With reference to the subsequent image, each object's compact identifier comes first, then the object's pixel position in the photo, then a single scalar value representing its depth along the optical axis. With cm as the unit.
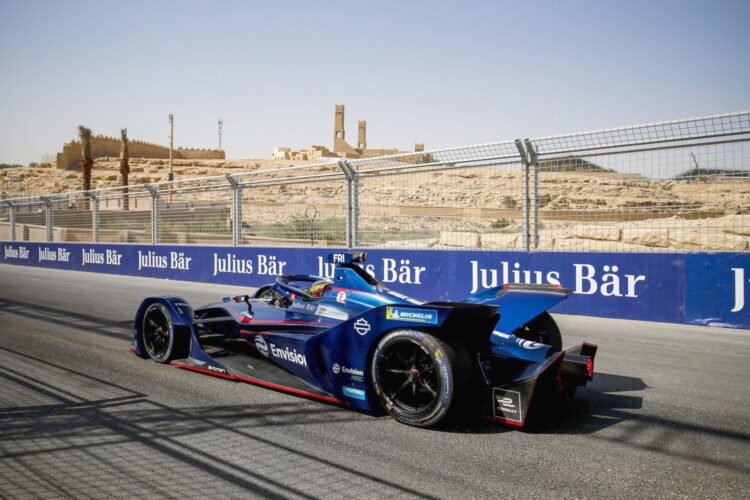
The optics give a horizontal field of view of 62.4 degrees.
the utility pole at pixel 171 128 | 6312
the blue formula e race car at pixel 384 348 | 391
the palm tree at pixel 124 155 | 5516
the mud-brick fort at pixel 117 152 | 9450
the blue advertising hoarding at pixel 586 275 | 806
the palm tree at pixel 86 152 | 5141
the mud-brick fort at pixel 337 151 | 12243
